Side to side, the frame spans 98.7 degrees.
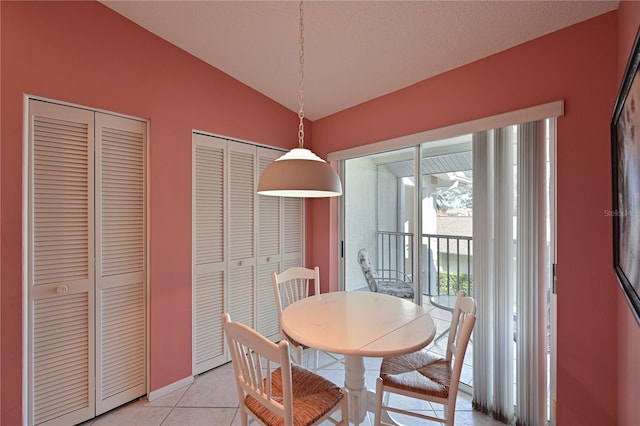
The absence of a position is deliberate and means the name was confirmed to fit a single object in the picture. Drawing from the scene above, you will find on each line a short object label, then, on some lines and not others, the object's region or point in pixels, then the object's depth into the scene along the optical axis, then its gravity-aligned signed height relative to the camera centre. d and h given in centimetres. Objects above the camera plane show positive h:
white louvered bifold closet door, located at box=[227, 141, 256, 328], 266 -17
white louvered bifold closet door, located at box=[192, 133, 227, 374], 242 -32
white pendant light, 130 +19
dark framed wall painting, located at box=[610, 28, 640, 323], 89 +12
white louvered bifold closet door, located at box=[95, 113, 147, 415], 192 -34
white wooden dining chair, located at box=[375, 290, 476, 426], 135 -91
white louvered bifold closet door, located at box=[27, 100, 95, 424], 168 -32
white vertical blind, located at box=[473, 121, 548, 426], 173 -39
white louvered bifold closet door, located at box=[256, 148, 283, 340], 288 -40
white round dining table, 129 -61
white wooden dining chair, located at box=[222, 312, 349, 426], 107 -84
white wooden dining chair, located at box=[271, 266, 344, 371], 211 -65
